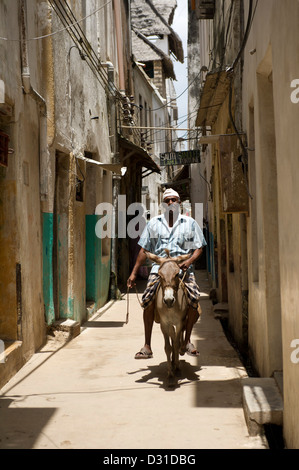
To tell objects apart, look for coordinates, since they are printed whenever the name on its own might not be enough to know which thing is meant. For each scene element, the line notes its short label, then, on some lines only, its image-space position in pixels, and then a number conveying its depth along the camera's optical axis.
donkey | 6.40
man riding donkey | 7.16
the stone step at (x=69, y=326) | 9.59
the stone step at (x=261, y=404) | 4.89
